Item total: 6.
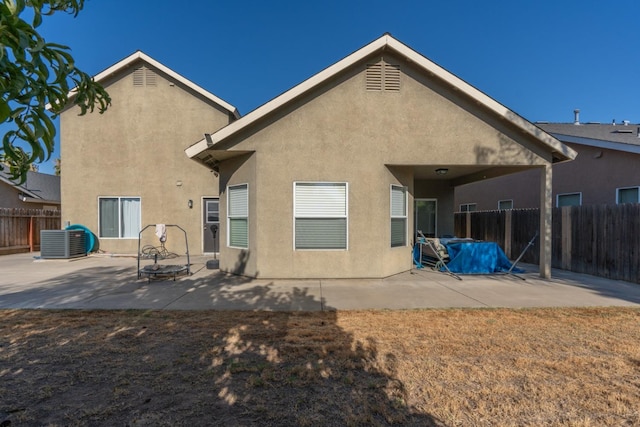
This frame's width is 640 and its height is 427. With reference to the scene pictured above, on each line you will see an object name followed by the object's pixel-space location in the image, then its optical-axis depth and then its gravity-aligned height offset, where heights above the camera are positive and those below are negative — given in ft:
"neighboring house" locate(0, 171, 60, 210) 55.47 +3.38
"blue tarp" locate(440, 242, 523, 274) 30.32 -4.29
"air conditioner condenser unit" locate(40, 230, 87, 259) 37.63 -3.58
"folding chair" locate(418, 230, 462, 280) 30.27 -3.99
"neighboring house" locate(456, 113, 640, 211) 36.09 +4.79
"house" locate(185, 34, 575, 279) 26.18 +5.09
